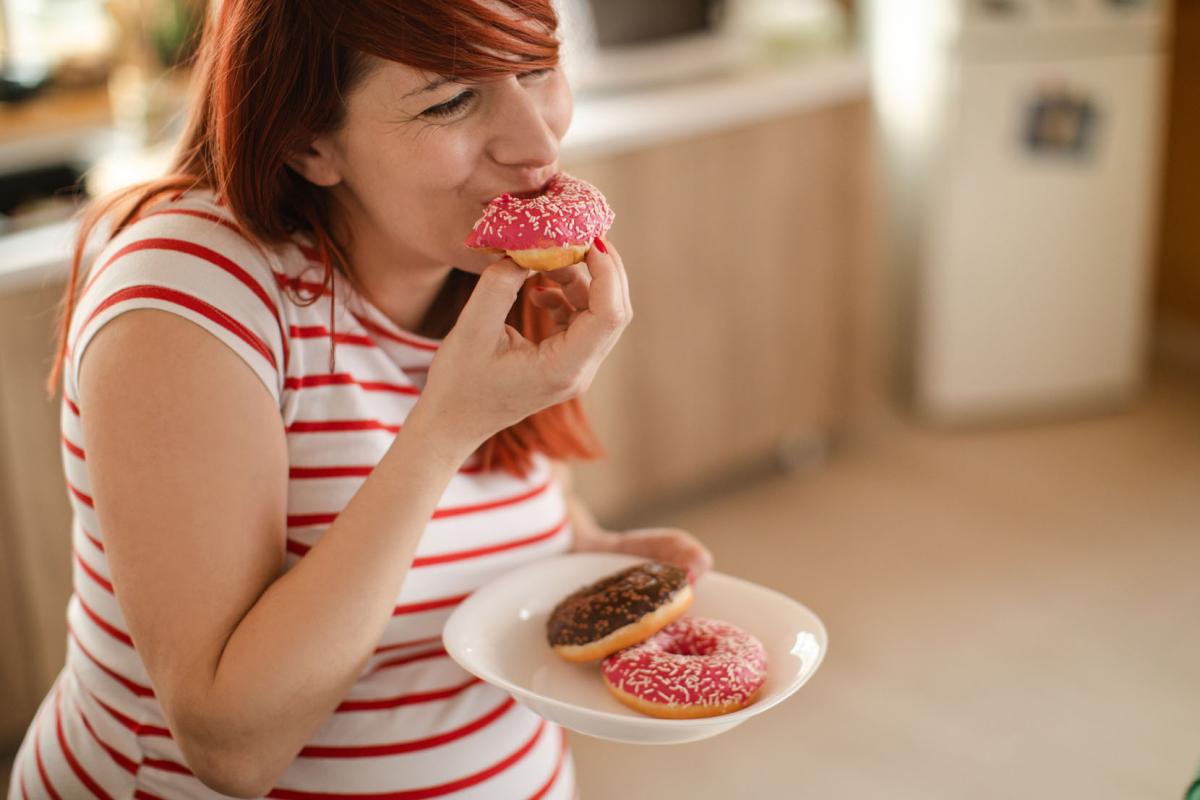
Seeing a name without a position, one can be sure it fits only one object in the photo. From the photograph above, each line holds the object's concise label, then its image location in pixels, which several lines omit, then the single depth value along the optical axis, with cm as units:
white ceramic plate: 91
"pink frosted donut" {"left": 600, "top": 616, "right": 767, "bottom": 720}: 99
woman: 88
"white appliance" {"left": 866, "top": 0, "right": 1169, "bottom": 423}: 318
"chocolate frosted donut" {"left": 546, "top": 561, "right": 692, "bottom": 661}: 106
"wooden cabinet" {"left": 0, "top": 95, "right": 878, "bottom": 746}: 276
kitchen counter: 261
